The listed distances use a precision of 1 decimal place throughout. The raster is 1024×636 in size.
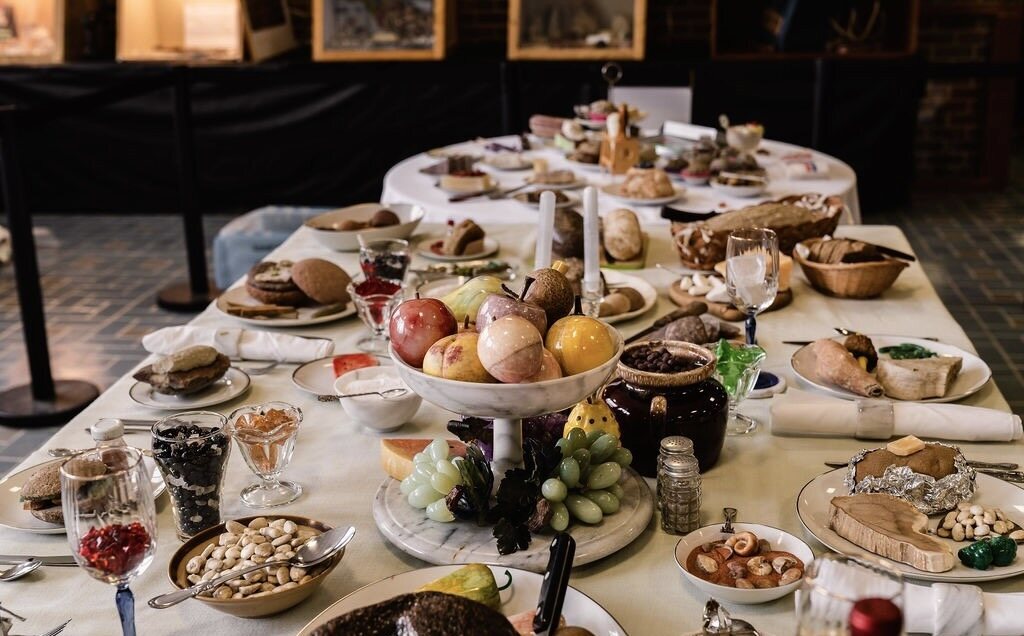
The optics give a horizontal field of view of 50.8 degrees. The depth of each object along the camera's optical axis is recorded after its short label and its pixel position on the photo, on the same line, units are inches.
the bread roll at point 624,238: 94.3
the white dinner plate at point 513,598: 42.8
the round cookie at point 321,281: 82.3
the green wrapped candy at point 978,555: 46.4
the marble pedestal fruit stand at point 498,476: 44.6
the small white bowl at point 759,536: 44.2
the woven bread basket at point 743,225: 91.0
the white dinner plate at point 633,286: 80.0
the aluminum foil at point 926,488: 51.3
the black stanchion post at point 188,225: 169.0
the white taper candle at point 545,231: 62.1
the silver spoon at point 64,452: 59.1
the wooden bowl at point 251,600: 43.6
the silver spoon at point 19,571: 47.5
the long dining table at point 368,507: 44.9
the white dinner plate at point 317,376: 68.3
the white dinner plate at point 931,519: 45.8
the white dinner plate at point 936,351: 66.6
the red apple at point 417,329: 47.5
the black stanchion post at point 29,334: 120.0
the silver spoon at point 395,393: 62.4
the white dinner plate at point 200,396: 66.4
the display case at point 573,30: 228.2
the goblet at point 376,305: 73.5
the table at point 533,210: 115.6
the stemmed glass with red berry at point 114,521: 40.3
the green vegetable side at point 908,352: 71.3
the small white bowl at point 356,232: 99.0
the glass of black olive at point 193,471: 50.1
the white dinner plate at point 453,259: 97.8
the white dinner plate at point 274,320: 80.0
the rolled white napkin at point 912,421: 59.6
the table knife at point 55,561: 48.8
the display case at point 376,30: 232.1
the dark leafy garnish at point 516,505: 47.8
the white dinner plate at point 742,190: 120.1
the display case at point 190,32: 235.5
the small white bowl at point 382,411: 61.6
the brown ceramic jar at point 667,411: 55.1
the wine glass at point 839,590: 29.6
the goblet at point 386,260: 81.7
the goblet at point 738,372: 62.2
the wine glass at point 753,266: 67.2
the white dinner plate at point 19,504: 51.5
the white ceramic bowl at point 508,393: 44.1
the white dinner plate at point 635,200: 116.1
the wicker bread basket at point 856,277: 83.6
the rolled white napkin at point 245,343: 73.4
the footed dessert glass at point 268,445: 53.9
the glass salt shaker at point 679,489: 49.9
